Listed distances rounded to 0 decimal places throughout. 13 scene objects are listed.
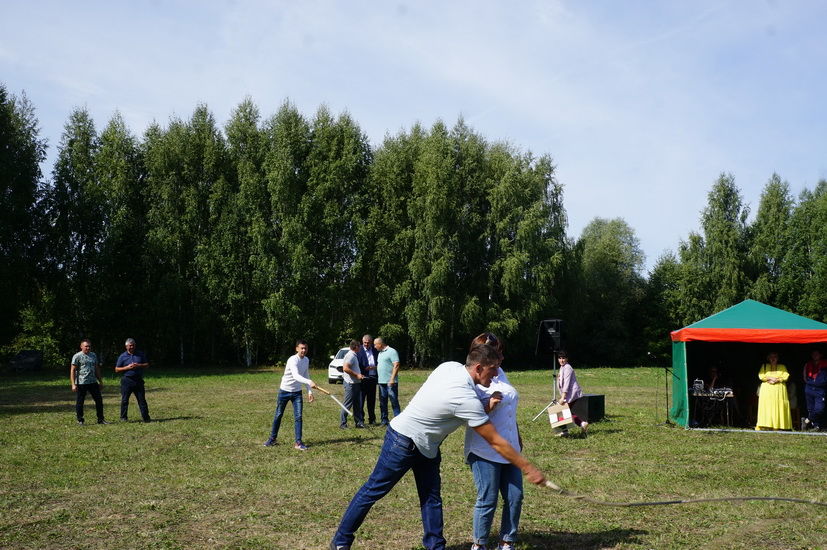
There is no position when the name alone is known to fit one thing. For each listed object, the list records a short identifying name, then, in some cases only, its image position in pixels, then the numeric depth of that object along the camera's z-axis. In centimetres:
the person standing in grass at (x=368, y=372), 1528
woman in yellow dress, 1563
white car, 2852
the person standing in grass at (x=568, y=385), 1412
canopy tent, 1520
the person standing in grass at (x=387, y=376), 1523
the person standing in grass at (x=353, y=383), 1468
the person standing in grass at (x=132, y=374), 1540
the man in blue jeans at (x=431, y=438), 543
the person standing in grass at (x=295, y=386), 1202
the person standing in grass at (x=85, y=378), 1527
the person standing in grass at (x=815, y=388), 1540
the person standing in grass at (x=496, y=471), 582
